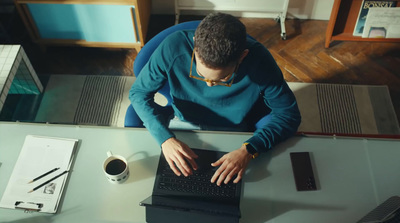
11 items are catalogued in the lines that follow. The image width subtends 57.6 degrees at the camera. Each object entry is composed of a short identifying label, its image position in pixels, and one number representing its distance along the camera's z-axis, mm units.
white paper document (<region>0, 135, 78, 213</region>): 1293
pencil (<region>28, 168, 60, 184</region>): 1339
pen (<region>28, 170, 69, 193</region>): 1322
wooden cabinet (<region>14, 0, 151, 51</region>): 2309
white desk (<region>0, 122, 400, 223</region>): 1273
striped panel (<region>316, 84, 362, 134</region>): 2332
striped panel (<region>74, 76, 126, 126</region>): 2379
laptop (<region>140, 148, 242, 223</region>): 1218
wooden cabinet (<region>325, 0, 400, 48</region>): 2508
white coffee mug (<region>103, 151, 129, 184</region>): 1312
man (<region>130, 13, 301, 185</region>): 1294
